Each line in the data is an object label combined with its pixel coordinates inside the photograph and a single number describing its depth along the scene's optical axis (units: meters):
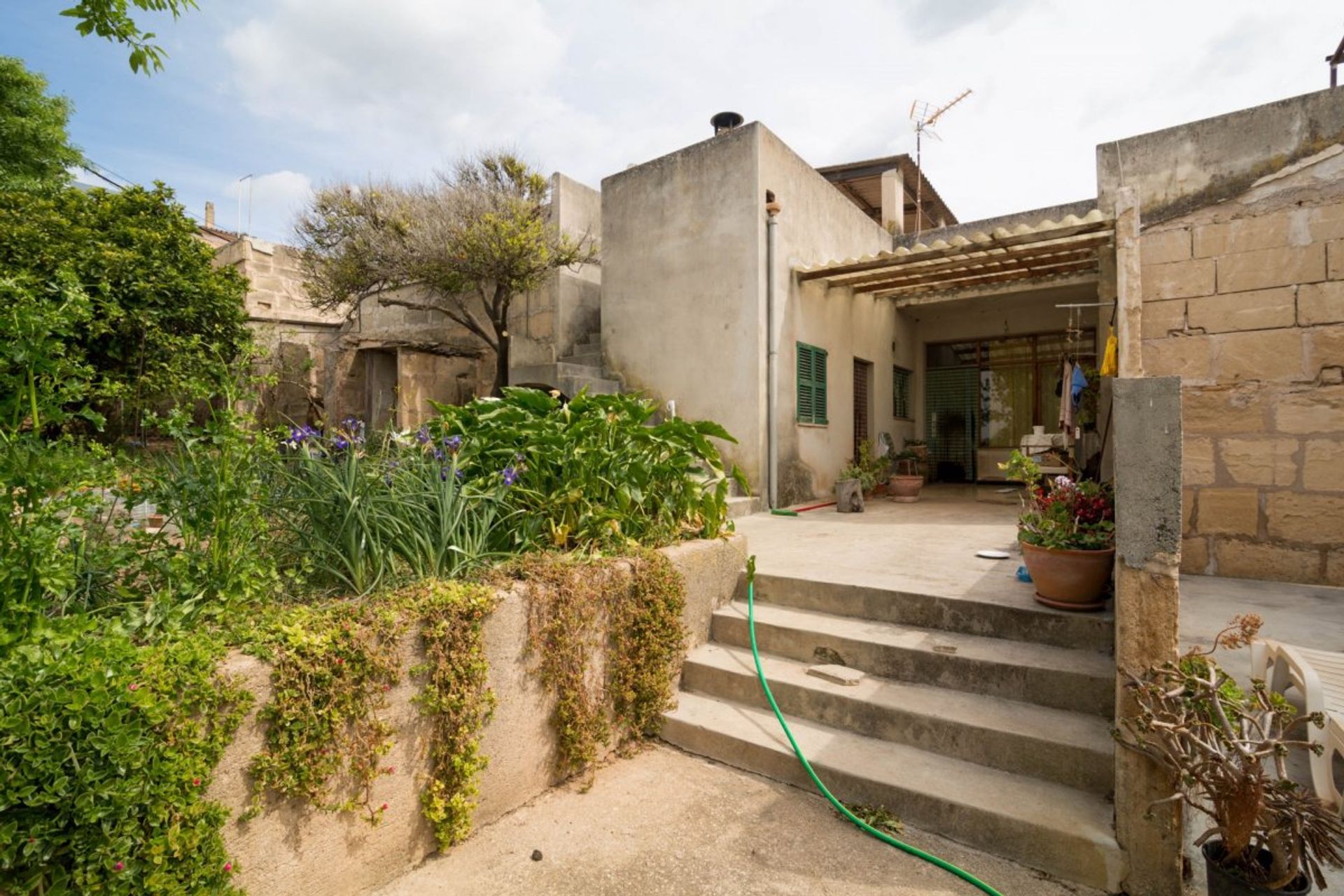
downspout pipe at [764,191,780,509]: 7.50
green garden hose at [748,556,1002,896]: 2.13
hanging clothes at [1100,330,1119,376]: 5.44
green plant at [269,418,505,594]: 2.55
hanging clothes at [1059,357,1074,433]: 7.57
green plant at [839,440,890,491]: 8.44
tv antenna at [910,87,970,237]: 13.48
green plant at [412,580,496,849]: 2.26
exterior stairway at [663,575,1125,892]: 2.32
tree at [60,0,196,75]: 2.34
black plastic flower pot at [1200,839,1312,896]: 1.76
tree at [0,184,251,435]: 7.56
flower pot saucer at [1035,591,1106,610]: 3.00
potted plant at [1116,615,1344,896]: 1.76
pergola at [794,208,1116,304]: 6.63
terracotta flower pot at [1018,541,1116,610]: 2.92
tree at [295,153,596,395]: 8.82
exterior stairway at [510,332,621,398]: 8.34
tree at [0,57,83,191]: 11.56
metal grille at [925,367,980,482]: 12.09
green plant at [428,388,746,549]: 3.32
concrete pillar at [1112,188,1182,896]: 2.07
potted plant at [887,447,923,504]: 8.87
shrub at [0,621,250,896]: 1.42
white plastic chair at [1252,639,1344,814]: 2.13
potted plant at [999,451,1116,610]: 2.93
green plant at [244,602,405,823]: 1.86
